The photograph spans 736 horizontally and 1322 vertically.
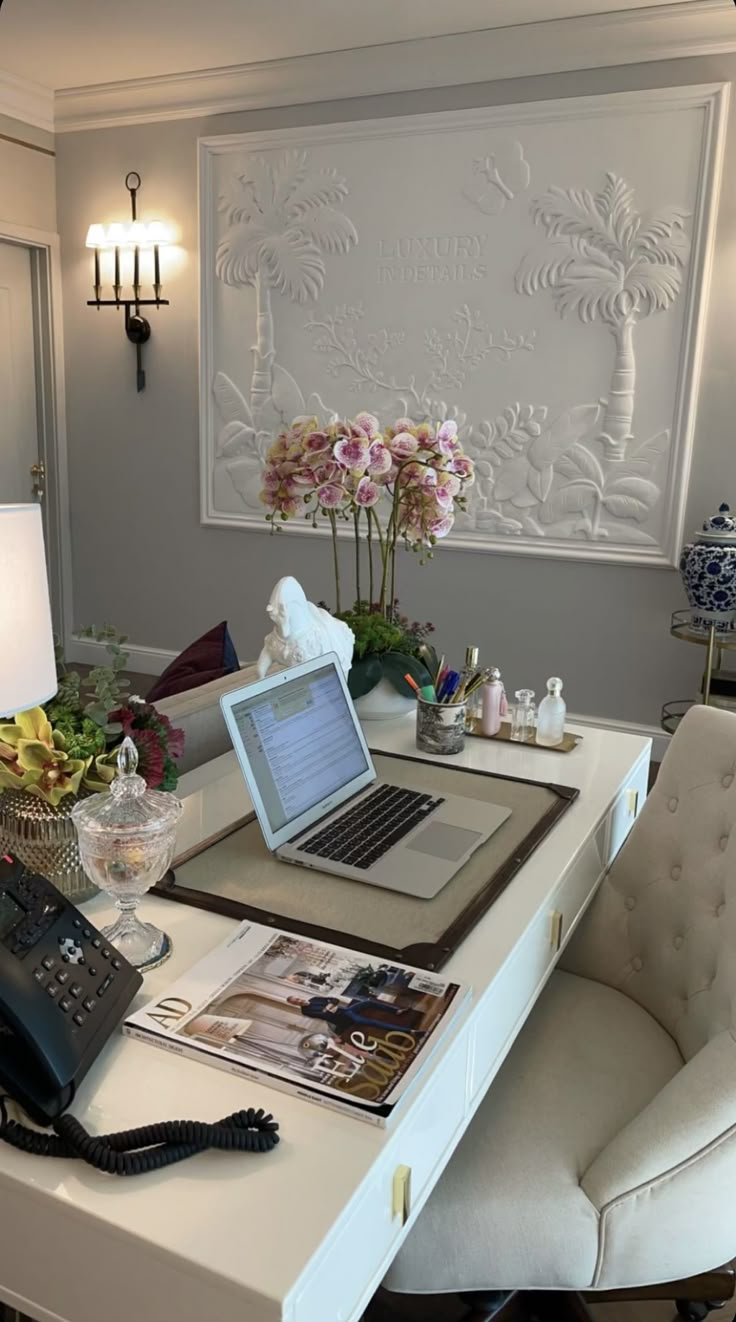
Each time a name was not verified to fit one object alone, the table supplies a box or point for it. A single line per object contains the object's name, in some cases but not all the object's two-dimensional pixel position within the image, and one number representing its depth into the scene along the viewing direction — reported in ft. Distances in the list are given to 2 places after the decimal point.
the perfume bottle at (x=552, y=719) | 5.84
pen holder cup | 5.67
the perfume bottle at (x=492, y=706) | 6.07
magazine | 2.85
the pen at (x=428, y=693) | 5.74
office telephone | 2.57
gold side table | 10.69
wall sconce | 13.96
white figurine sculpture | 5.20
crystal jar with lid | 3.28
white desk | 2.30
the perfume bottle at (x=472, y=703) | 6.02
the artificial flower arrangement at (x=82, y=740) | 3.71
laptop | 4.21
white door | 14.62
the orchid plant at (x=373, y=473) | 5.90
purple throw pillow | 7.34
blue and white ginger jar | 10.54
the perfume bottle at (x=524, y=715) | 6.09
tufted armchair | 3.51
